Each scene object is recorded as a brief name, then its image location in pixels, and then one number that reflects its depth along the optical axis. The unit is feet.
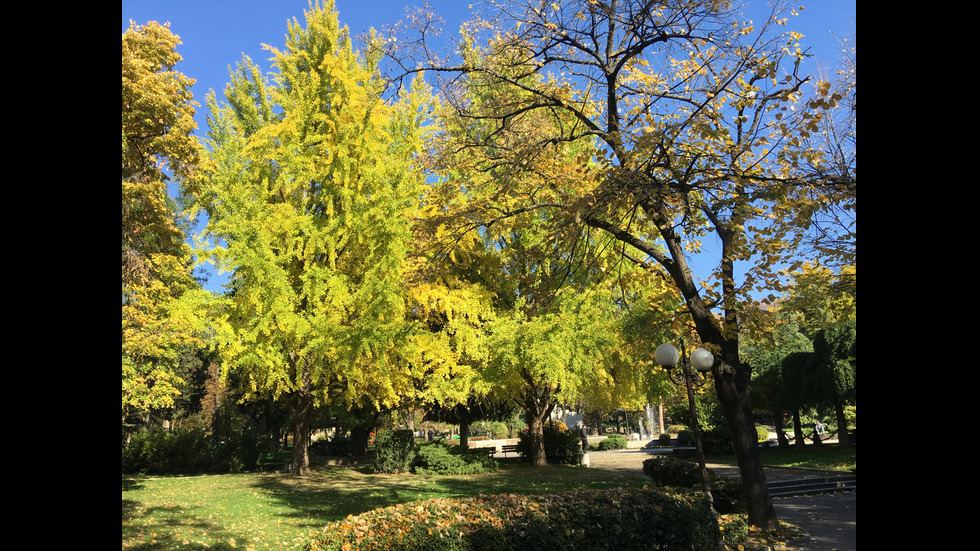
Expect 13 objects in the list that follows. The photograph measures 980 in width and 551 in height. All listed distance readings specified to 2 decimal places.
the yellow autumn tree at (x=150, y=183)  34.49
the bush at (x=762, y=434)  100.74
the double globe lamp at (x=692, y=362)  25.88
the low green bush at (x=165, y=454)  67.51
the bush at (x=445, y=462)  62.64
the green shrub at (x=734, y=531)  26.07
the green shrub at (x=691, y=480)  32.78
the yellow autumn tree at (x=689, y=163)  22.43
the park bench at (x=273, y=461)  72.49
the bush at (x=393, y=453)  62.59
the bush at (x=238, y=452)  69.15
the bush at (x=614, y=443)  117.91
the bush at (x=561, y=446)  76.43
